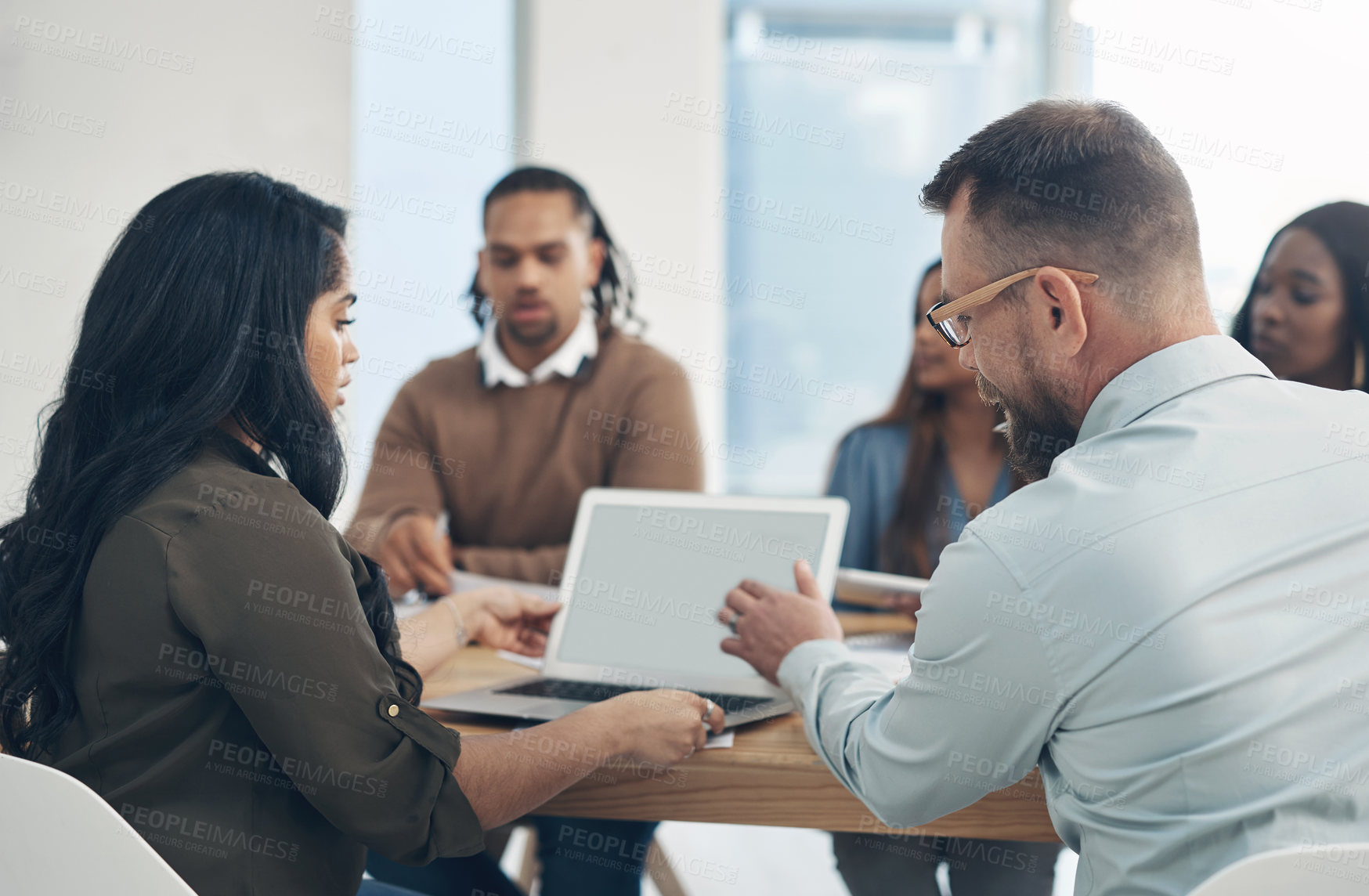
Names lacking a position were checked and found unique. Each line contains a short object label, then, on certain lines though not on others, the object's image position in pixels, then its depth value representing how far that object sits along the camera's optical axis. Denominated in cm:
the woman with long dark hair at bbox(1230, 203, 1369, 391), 150
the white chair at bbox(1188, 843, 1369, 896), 56
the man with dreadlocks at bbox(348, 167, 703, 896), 216
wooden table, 101
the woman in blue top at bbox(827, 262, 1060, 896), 188
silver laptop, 127
